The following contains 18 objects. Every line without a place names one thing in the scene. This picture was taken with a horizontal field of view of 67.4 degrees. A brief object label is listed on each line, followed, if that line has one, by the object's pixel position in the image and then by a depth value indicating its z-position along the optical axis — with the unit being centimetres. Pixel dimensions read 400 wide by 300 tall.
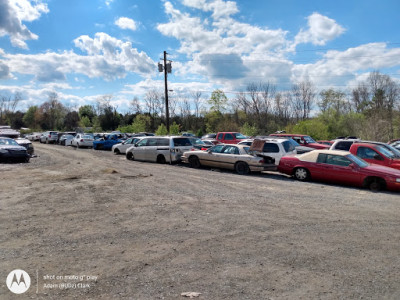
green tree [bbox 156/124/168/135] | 3628
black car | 1702
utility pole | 3068
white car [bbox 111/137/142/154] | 2256
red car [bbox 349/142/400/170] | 1160
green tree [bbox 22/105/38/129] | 9744
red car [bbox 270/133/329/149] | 1988
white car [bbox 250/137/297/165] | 1410
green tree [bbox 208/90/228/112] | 6738
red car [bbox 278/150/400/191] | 1027
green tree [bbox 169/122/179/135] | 3594
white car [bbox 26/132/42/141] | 4635
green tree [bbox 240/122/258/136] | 3906
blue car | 2742
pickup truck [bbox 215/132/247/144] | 2373
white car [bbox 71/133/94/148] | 3000
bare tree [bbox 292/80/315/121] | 6047
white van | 1694
